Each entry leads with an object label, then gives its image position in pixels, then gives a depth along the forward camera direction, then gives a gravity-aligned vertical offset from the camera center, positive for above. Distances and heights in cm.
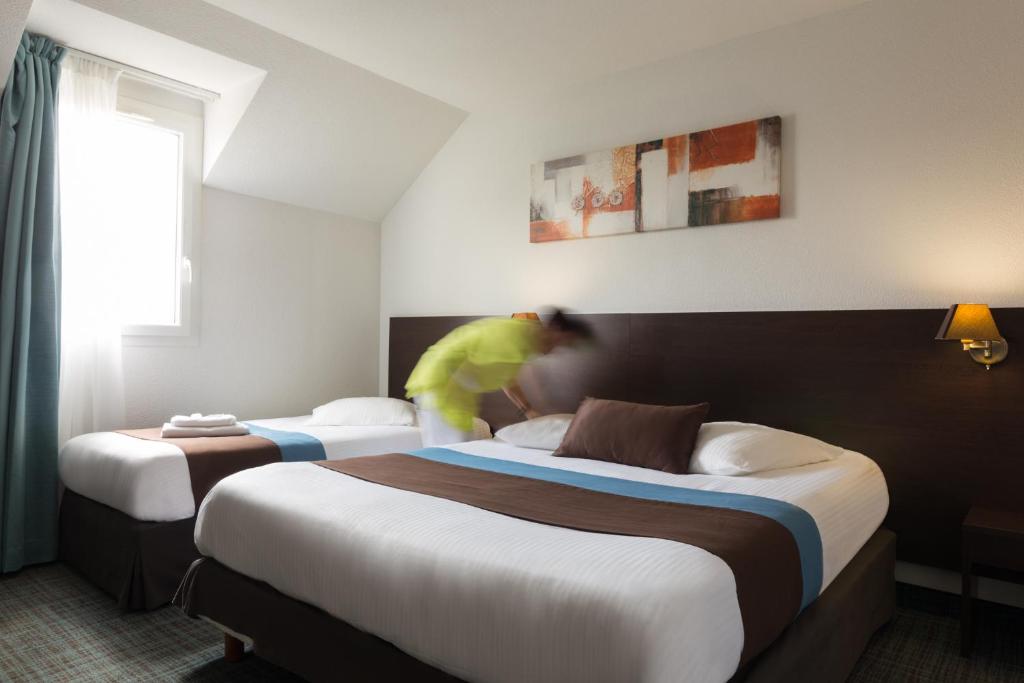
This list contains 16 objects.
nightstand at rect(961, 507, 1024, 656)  218 -70
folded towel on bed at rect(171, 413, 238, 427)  322 -41
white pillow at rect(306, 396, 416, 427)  387 -45
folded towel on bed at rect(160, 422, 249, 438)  314 -46
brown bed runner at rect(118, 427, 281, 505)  280 -53
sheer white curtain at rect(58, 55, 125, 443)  331 +41
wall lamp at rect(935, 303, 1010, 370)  241 +5
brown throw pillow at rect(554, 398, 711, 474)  268 -40
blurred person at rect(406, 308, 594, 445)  319 -16
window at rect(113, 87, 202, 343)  371 +77
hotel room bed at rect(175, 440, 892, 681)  130 -58
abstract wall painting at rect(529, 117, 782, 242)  314 +85
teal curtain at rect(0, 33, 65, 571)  297 +13
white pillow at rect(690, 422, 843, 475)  249 -43
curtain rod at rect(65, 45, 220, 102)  338 +146
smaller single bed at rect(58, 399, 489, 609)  259 -67
